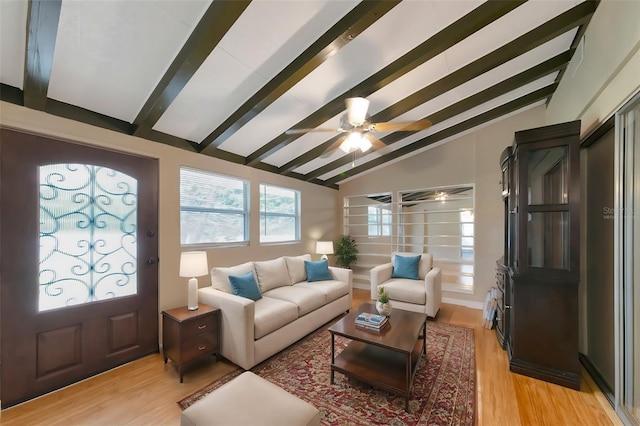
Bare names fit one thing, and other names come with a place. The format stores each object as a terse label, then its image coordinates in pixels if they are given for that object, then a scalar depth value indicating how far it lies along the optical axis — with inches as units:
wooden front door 78.7
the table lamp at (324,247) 191.0
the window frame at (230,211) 126.1
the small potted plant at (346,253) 218.8
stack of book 91.4
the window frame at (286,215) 165.4
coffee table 77.4
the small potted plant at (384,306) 100.7
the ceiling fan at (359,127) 85.5
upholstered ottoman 49.1
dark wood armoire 86.0
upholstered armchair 141.6
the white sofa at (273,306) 95.3
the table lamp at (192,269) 99.9
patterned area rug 73.1
